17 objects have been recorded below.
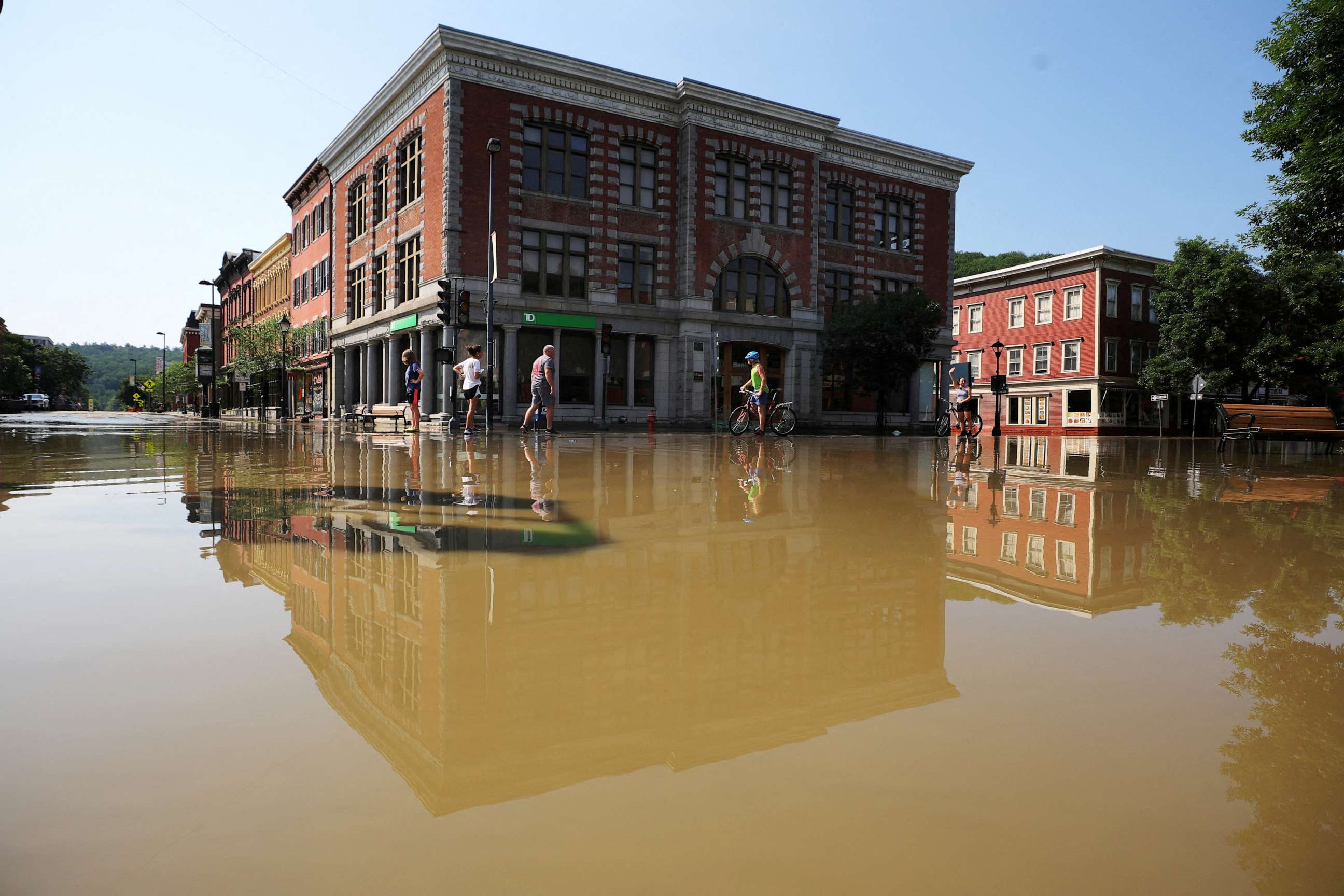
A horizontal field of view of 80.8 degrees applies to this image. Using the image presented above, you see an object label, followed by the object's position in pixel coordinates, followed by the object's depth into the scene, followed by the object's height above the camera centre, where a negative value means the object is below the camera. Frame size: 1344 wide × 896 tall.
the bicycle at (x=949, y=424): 19.59 +0.05
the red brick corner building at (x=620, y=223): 27.59 +7.81
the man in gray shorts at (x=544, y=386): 18.41 +0.90
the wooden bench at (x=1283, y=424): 16.41 +0.09
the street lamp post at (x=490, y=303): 22.70 +3.76
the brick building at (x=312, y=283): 41.03 +7.81
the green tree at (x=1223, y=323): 41.09 +5.64
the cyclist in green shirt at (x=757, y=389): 17.98 +0.82
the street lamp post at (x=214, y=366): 55.91 +4.28
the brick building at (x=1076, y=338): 47.91 +5.61
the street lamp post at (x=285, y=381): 41.44 +2.40
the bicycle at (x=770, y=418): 19.70 +0.16
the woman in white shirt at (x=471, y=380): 18.83 +1.04
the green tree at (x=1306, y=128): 18.52 +7.37
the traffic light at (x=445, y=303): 24.17 +3.76
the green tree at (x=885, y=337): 29.92 +3.41
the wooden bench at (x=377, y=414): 27.28 +0.33
